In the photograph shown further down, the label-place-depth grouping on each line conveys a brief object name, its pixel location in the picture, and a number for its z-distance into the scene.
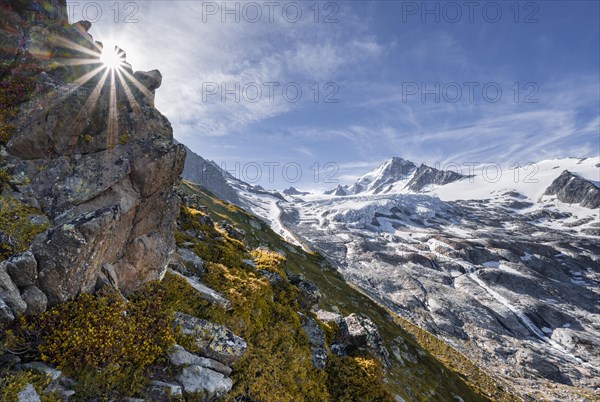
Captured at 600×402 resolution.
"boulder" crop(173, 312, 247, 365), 11.07
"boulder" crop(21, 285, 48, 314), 8.43
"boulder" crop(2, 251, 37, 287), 8.43
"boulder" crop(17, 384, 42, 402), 6.91
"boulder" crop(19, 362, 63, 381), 7.86
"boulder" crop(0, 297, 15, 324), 7.69
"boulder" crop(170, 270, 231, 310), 13.33
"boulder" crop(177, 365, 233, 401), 9.64
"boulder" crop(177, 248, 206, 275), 16.05
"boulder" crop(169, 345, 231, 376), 10.05
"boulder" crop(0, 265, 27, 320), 7.97
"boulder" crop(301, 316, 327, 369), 15.11
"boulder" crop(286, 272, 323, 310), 18.66
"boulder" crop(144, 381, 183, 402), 8.89
